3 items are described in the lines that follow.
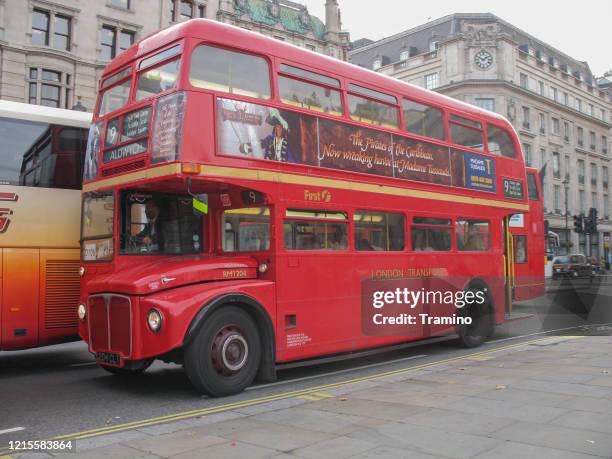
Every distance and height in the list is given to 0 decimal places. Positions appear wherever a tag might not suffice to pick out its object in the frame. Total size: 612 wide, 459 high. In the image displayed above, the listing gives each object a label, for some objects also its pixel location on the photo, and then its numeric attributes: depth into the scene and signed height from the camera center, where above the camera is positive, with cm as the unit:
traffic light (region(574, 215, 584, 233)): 3453 +172
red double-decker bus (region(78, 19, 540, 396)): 719 +73
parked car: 3775 -75
